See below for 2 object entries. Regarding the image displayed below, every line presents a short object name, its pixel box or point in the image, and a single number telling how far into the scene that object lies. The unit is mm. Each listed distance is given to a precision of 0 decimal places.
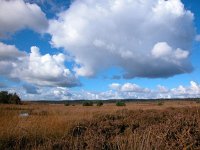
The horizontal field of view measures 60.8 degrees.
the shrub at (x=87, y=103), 44003
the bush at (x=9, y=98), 31358
